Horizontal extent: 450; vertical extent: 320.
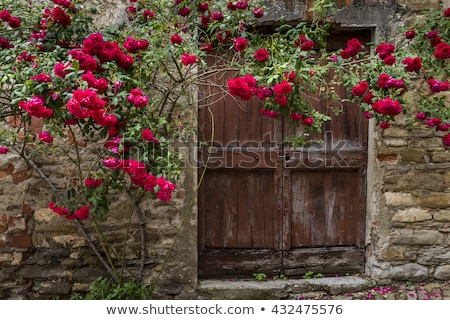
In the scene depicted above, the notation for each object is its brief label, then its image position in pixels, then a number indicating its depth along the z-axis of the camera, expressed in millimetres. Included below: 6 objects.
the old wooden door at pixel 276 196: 3238
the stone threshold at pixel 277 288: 3146
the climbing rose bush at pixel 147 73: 1993
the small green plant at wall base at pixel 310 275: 3322
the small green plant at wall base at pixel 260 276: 3281
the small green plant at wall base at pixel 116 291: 2854
